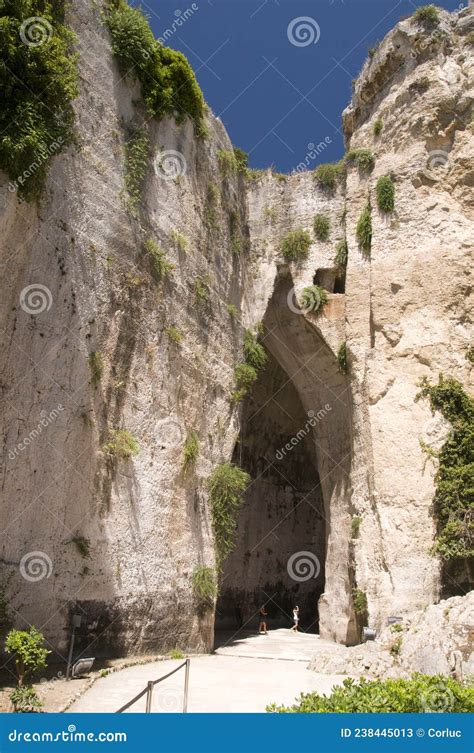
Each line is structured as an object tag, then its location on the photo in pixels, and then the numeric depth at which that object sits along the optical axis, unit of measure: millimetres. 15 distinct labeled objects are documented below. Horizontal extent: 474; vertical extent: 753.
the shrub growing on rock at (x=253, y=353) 20781
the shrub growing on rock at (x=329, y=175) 23406
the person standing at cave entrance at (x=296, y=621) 22703
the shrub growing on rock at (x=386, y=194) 19172
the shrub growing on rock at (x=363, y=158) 20500
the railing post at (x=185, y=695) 7636
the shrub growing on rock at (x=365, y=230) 19734
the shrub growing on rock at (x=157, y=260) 16094
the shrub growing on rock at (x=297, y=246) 22844
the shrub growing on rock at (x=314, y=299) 22031
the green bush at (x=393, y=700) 6980
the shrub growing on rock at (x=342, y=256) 22203
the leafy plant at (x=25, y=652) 9844
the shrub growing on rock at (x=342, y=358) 21031
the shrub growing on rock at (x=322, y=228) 22891
